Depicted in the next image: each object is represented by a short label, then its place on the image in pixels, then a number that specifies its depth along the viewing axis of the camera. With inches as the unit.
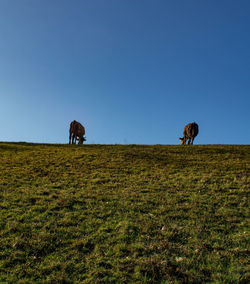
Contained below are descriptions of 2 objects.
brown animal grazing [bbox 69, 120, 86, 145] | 1266.0
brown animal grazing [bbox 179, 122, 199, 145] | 1331.2
